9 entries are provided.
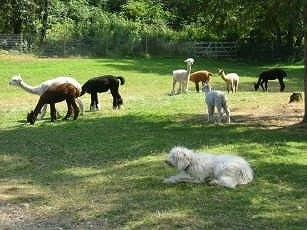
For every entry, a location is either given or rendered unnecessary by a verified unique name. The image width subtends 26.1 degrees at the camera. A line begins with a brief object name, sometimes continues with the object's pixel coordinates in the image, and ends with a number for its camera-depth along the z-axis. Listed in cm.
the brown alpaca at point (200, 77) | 2678
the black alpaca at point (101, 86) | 2002
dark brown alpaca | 1738
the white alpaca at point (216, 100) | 1641
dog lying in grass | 969
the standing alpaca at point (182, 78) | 2559
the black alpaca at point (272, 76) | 2836
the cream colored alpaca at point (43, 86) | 1808
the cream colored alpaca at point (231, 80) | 2622
